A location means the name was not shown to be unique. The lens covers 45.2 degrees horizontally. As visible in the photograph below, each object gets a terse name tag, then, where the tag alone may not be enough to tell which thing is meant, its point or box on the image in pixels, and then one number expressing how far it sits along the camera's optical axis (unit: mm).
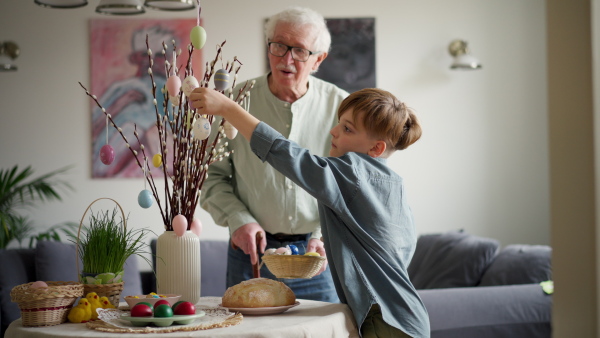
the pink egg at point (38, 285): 1588
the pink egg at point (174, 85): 1782
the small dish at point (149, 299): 1604
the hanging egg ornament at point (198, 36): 1820
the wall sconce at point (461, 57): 5320
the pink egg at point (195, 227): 1892
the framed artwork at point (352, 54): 5488
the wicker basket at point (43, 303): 1537
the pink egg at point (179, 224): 1780
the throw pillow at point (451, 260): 4113
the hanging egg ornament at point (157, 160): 1857
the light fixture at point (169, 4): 3786
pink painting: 5422
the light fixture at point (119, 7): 3883
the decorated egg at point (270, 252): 1764
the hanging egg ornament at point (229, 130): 1840
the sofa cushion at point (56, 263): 4129
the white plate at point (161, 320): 1466
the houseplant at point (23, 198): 5008
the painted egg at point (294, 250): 1876
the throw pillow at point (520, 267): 3750
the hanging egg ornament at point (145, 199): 1917
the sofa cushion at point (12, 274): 4023
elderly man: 2240
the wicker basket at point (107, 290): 1721
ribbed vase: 1810
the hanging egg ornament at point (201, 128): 1701
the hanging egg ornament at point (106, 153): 1889
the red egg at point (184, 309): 1515
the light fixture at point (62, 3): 3928
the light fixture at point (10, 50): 5387
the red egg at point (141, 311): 1493
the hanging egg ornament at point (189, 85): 1753
